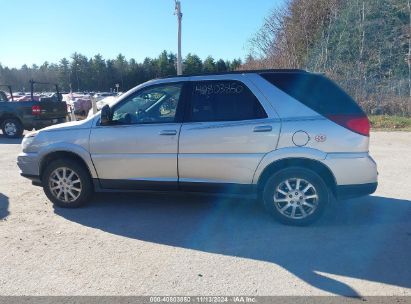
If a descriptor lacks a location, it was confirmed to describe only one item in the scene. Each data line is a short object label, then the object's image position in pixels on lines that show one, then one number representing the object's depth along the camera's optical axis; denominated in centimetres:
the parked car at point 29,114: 1376
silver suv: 459
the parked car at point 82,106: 2898
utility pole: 2442
